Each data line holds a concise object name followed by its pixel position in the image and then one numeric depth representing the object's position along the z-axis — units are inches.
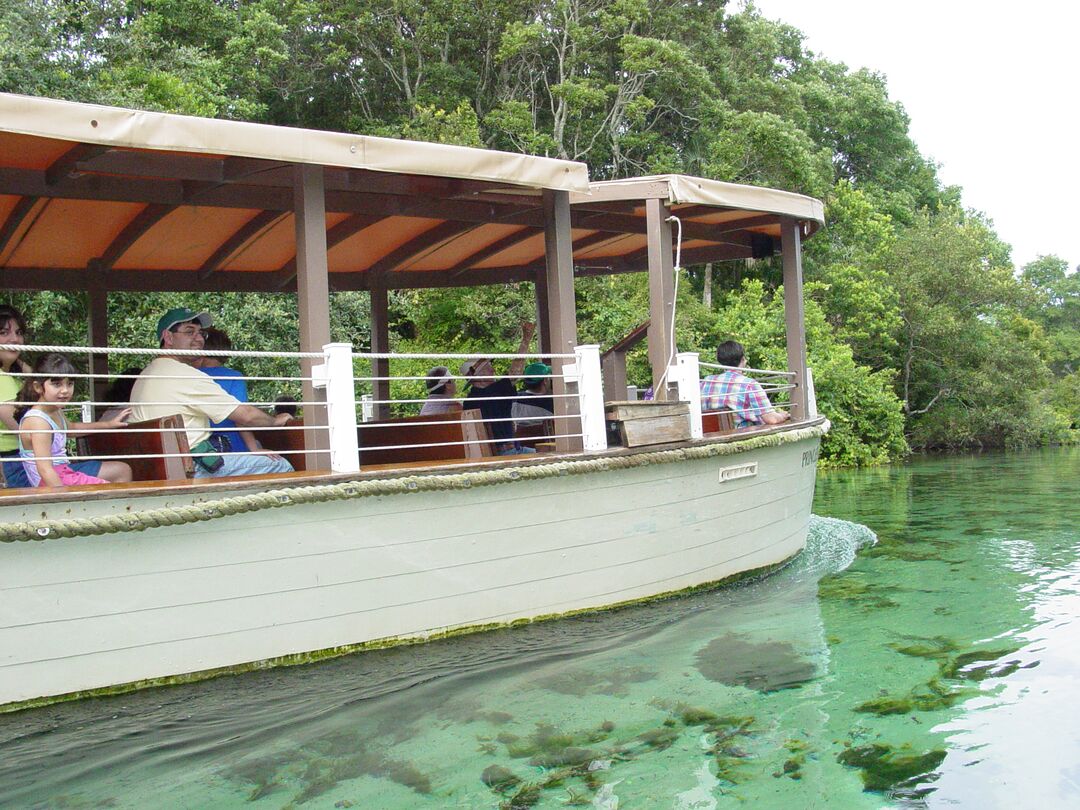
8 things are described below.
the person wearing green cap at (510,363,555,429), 306.0
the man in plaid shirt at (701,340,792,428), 312.0
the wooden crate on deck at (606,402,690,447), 241.1
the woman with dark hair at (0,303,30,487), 196.4
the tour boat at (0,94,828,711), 176.4
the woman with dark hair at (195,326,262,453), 225.9
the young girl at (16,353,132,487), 183.0
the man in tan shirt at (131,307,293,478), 212.4
